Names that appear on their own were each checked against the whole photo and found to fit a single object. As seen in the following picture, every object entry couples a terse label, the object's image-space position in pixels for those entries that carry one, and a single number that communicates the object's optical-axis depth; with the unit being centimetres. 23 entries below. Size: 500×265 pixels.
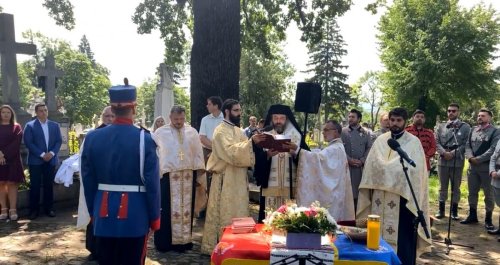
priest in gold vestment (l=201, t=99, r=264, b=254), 578
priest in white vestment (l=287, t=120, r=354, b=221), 550
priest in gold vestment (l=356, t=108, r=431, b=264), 524
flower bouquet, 343
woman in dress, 771
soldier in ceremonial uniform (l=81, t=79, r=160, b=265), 353
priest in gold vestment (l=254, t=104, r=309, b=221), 575
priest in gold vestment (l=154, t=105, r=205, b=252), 620
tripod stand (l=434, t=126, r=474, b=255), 685
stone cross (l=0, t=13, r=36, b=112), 993
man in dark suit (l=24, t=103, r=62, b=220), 791
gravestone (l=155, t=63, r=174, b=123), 1496
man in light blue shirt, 759
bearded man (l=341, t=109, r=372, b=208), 759
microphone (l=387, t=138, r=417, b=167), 414
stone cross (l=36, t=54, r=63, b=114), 1202
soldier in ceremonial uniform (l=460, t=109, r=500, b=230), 838
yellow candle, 359
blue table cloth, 352
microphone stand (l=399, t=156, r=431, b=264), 422
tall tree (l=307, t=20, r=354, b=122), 4853
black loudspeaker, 585
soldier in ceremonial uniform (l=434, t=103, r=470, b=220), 854
